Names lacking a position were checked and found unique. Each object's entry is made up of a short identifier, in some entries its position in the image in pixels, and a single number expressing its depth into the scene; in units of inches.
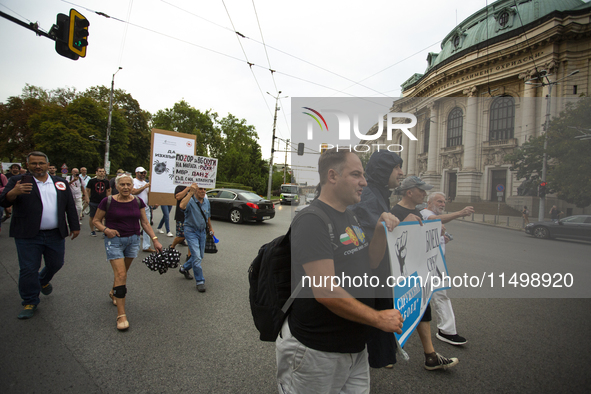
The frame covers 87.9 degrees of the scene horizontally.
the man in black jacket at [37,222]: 140.3
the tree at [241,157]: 1723.7
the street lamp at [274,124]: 638.5
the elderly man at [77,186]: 386.9
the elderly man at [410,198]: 79.6
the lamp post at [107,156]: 1029.2
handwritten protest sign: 259.0
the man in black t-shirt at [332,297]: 54.1
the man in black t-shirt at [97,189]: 318.3
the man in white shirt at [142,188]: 288.5
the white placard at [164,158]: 271.0
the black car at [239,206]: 516.4
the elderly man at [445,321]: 124.4
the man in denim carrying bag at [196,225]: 191.0
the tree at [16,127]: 1505.9
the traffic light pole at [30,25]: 274.6
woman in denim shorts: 141.3
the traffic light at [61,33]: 303.4
